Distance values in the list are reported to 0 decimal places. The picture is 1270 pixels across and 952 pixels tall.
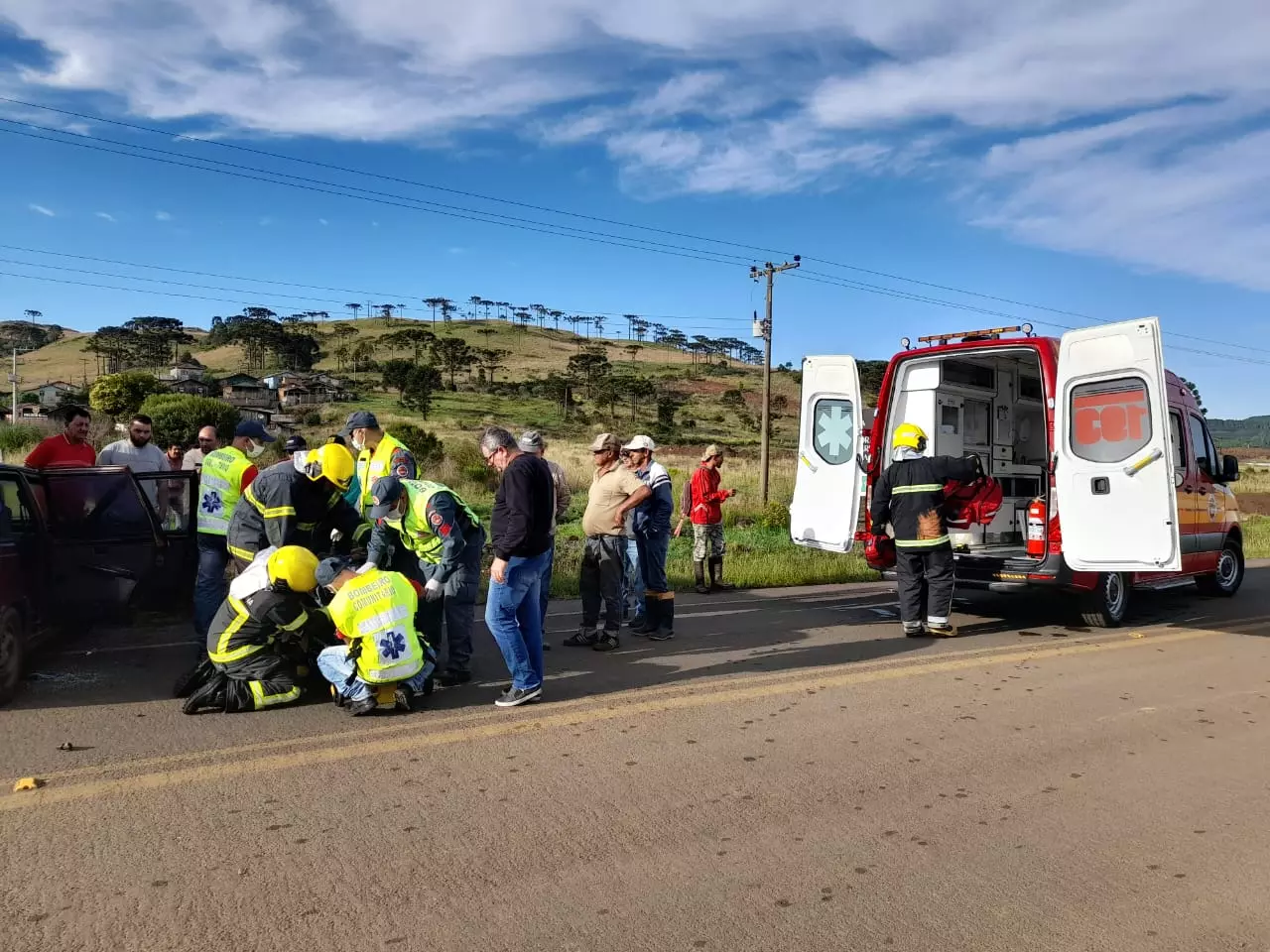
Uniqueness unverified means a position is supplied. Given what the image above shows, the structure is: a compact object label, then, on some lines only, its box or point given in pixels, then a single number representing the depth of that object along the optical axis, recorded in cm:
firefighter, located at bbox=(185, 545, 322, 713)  534
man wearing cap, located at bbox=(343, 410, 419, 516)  664
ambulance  755
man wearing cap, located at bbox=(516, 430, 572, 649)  640
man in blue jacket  788
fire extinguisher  830
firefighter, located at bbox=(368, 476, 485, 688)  603
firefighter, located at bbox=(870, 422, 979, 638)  810
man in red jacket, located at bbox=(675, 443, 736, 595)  1035
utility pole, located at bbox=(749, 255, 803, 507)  2472
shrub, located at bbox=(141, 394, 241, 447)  3222
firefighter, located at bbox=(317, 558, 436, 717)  535
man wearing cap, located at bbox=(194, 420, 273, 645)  656
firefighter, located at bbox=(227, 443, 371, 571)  609
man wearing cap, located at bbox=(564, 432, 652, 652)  731
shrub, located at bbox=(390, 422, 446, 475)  2686
